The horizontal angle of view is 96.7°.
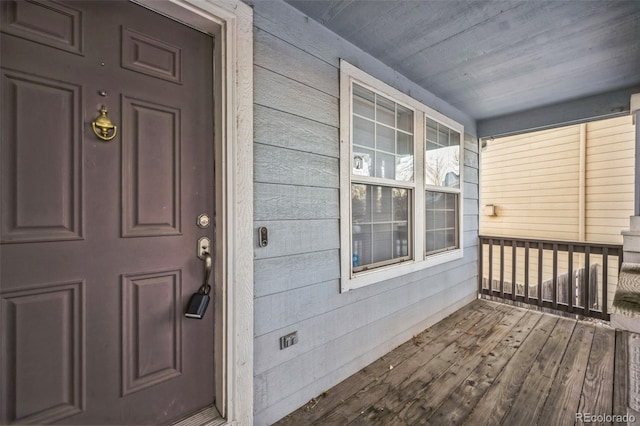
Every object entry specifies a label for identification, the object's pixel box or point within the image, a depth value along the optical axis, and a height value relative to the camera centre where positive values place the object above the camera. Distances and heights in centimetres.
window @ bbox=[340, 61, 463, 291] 202 +27
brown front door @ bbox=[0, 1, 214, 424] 101 +0
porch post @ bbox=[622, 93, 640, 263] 233 -10
